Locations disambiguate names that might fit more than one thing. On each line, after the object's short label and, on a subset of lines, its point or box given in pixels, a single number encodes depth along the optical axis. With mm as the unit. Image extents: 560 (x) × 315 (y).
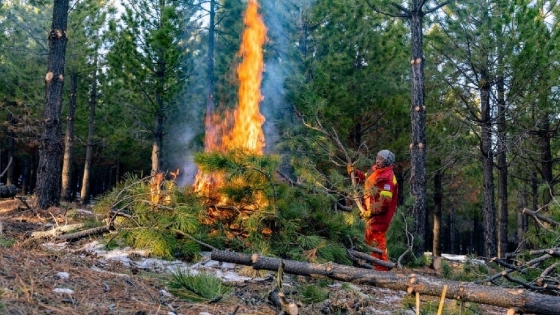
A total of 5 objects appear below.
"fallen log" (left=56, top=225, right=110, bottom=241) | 6195
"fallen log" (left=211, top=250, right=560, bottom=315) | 3672
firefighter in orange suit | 7555
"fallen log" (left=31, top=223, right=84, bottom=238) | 6366
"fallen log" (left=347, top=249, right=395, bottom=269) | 6508
